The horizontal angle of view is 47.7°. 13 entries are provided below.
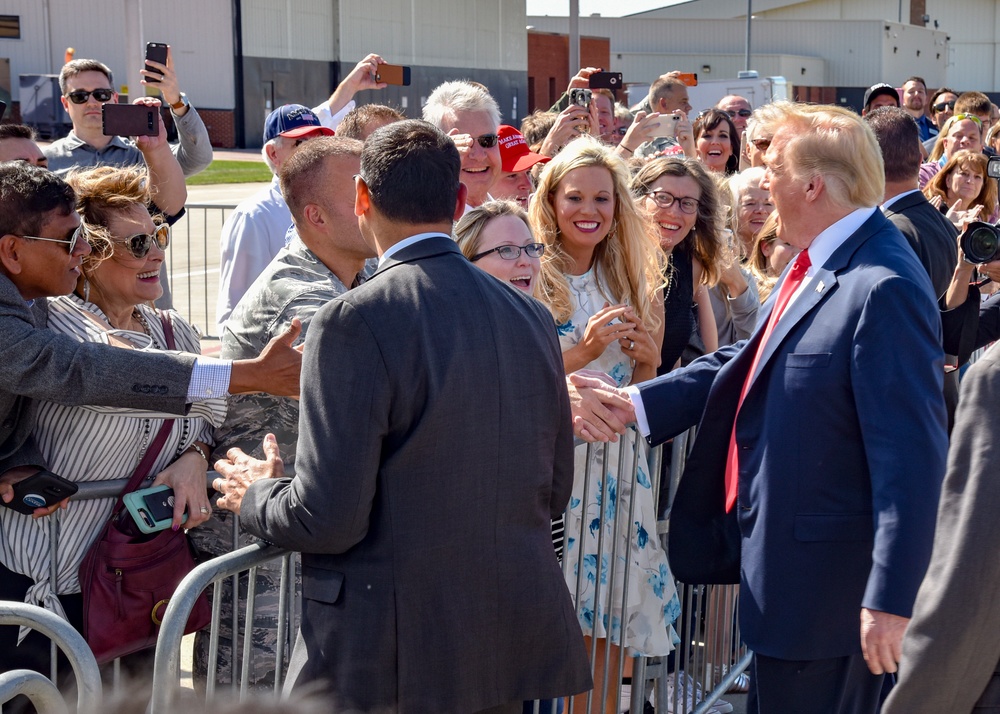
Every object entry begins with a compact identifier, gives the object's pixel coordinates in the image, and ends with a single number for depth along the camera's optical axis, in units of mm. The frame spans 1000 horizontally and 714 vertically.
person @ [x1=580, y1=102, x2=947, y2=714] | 2680
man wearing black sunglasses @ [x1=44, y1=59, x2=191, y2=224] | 6199
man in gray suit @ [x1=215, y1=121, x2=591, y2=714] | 2377
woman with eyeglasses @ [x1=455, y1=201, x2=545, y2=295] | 3863
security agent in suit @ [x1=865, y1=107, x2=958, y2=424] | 5137
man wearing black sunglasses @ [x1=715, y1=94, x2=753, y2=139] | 9555
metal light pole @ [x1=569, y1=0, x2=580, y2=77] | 20005
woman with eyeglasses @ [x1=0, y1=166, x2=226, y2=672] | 3119
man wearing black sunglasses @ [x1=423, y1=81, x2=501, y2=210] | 5141
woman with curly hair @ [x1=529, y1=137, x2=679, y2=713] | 3639
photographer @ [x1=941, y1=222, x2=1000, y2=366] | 5168
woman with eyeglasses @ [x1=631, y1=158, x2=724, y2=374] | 4784
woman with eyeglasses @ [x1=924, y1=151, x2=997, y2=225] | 7738
